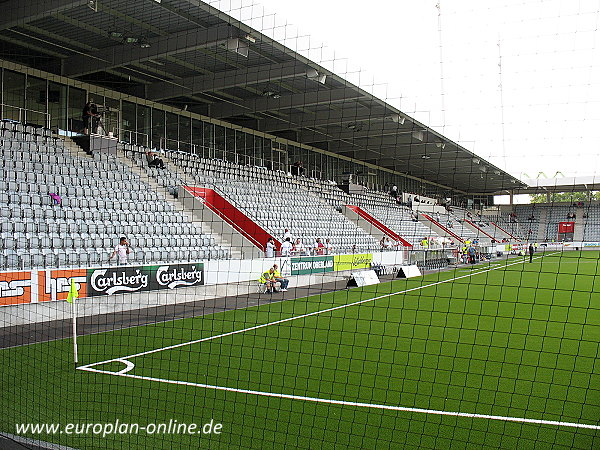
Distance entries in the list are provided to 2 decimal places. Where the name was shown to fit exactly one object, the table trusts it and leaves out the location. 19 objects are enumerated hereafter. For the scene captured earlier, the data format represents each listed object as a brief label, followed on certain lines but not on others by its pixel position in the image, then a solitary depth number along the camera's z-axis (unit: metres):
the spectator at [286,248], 18.53
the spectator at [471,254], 31.07
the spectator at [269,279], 16.33
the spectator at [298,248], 19.31
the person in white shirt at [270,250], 18.36
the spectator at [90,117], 19.06
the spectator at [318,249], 19.91
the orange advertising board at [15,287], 10.22
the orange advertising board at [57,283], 10.89
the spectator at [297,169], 28.45
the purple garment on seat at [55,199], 14.11
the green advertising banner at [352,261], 20.63
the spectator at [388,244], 25.60
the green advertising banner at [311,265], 18.53
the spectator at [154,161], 20.30
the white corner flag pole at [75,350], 7.47
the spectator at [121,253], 13.06
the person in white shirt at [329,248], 20.45
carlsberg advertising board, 11.97
